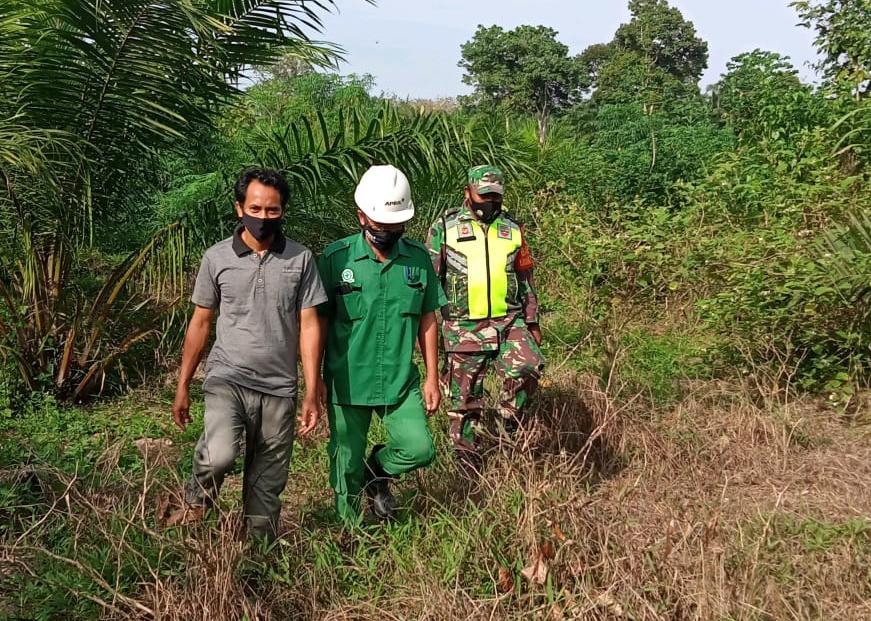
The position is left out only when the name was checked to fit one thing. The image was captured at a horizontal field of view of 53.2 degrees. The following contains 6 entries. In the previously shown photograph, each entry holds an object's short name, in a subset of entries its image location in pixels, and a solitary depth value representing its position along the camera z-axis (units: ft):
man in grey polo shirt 10.05
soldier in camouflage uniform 14.19
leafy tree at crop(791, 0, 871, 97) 23.03
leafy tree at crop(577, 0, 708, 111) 108.68
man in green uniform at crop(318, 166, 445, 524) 10.93
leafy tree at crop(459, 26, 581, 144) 108.99
